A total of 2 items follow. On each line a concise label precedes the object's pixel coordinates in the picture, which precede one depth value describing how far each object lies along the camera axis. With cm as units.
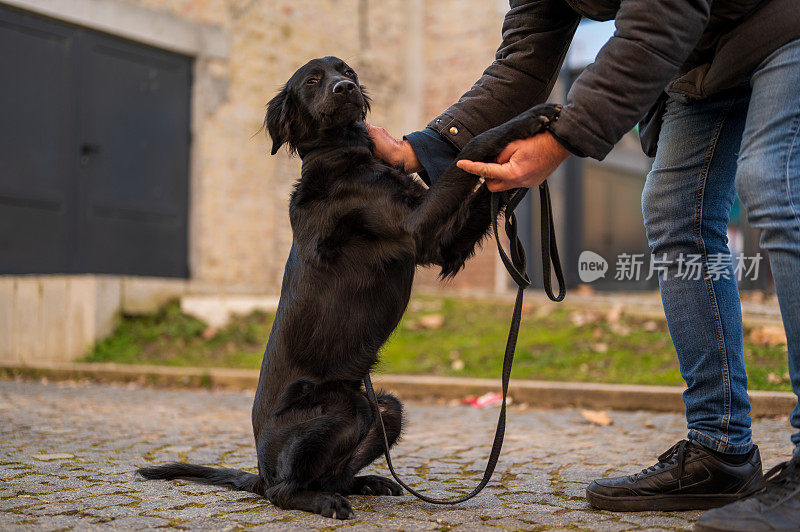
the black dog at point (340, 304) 250
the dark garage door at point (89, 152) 871
